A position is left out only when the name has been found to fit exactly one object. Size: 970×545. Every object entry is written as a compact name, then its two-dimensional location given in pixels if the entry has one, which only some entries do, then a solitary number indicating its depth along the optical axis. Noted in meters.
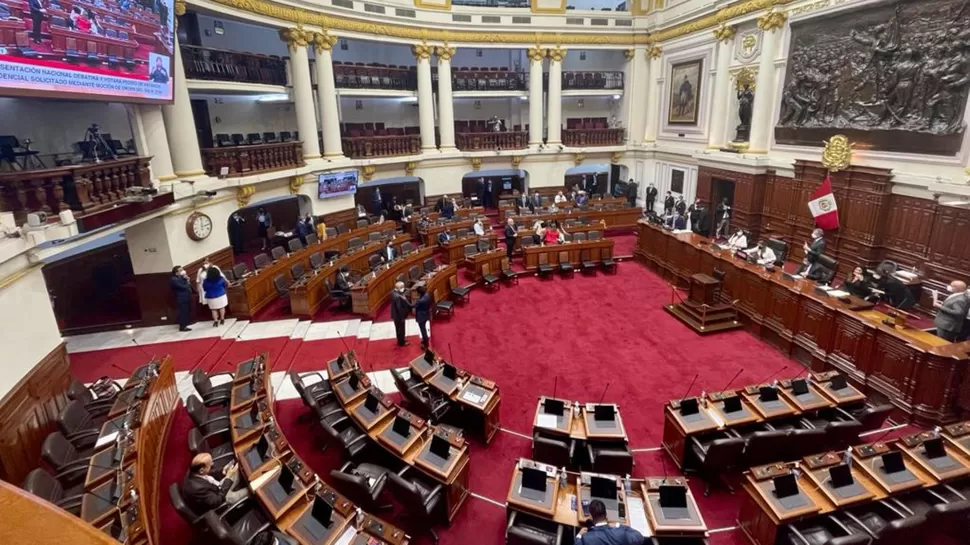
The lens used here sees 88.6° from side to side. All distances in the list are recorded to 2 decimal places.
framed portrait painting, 21.53
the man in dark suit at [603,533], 4.85
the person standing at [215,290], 11.80
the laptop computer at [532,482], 6.14
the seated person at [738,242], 14.65
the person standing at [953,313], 8.91
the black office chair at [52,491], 5.84
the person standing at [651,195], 23.48
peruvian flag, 14.86
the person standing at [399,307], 10.95
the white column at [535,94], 23.67
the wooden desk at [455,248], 16.80
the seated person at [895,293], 11.35
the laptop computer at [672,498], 5.89
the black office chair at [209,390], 8.32
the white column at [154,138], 11.62
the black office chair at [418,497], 5.99
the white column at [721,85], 18.88
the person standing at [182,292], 11.38
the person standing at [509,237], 16.88
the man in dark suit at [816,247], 12.89
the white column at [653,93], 24.33
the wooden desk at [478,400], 7.97
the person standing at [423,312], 10.94
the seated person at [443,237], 16.95
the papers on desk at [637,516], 5.71
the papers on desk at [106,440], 6.80
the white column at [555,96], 23.84
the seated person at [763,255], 13.20
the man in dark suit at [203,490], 5.71
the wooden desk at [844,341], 8.06
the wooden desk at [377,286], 13.10
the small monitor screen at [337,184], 18.61
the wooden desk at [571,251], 16.34
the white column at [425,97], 21.72
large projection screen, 7.46
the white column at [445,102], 22.22
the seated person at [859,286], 11.34
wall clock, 12.38
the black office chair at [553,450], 7.14
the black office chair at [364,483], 6.14
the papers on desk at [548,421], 7.38
